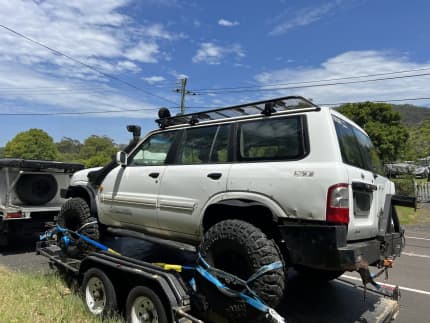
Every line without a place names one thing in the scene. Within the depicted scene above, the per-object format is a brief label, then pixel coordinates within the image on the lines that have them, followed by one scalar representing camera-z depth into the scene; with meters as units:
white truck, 8.64
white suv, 3.12
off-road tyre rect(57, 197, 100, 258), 5.36
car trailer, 3.44
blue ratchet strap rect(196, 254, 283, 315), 3.10
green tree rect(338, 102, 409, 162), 31.62
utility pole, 29.70
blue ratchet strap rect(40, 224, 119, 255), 4.99
